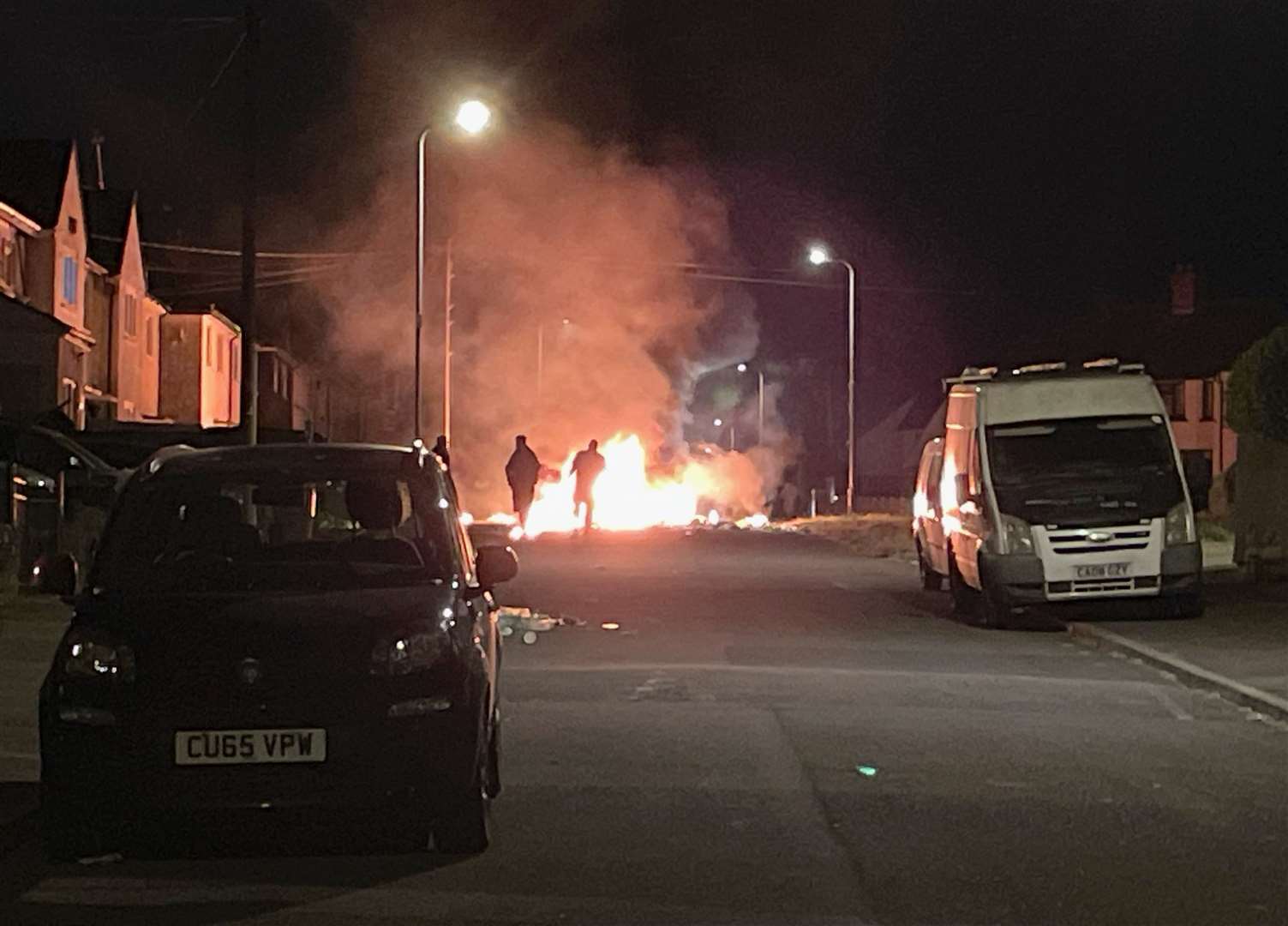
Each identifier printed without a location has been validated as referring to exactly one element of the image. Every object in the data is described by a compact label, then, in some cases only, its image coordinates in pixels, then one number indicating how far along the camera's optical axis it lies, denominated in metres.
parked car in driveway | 21.75
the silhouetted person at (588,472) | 36.75
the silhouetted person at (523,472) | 35.84
